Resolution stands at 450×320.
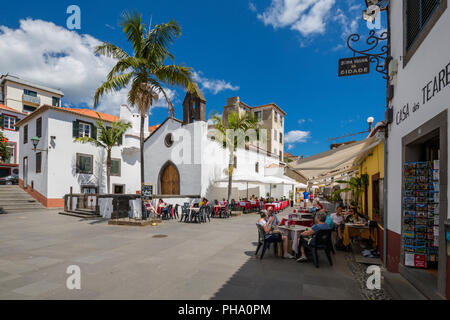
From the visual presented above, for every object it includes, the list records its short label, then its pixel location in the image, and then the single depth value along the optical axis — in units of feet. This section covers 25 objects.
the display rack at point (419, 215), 16.48
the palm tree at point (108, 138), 74.13
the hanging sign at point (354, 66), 21.29
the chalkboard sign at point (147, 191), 42.04
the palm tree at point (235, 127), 58.80
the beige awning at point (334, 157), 23.93
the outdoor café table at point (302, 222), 29.86
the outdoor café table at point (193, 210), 45.66
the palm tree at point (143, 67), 40.78
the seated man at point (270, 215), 25.89
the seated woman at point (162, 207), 49.03
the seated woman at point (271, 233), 23.35
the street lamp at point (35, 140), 58.90
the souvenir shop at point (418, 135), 12.35
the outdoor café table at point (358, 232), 26.29
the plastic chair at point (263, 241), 23.39
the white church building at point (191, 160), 63.26
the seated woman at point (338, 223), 27.96
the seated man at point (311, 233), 21.54
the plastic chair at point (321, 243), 21.11
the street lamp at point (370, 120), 43.61
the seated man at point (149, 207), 46.79
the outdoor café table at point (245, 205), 63.62
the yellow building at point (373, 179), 25.46
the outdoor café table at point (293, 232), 23.11
